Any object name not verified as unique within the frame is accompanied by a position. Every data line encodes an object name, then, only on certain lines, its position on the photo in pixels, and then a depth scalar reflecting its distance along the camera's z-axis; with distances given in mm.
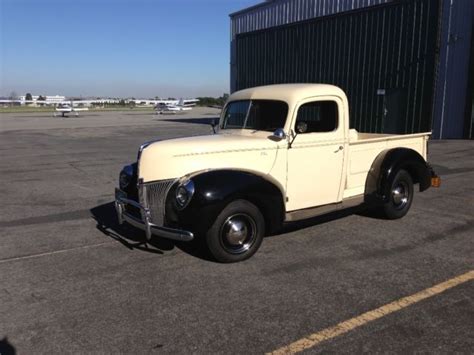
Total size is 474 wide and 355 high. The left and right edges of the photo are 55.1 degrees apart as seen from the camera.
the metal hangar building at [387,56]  16922
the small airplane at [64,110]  50497
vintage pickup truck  4602
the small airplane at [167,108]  61000
